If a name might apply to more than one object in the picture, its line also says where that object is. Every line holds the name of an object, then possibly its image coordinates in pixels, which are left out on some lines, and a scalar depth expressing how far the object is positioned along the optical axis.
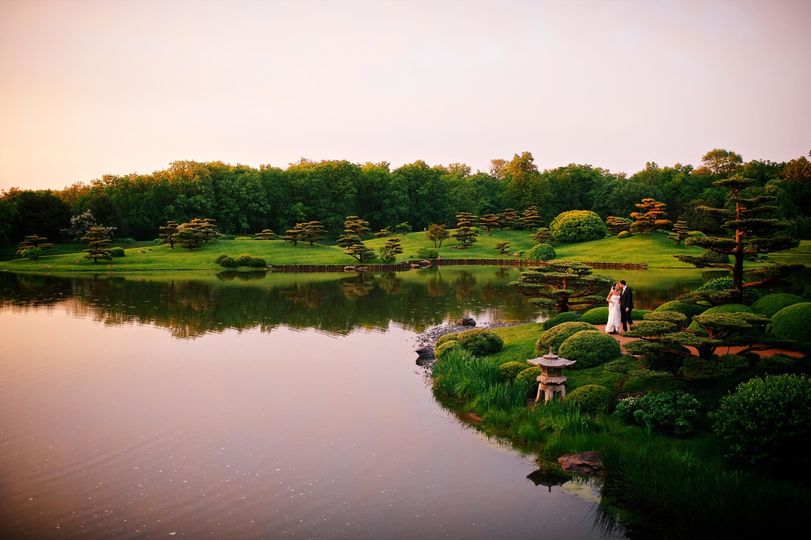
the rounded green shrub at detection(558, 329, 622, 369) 17.02
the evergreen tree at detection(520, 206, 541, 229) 86.31
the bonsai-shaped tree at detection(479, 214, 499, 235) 85.00
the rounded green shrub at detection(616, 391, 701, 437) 12.68
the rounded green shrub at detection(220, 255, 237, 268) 62.28
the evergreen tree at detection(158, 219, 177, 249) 68.81
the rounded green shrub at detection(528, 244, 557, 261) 68.36
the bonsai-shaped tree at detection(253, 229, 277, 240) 76.06
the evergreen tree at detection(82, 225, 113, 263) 62.56
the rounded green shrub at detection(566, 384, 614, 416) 14.37
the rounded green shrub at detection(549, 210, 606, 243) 77.62
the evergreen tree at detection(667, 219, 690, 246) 67.62
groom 19.97
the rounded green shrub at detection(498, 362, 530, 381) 17.52
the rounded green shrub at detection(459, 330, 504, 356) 20.53
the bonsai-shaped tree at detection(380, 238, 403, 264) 64.44
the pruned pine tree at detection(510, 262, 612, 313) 25.03
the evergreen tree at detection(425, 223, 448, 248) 75.38
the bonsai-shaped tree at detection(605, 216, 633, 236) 79.00
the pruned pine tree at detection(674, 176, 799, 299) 20.97
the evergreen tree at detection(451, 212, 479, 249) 77.38
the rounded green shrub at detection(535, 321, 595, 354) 18.70
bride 19.95
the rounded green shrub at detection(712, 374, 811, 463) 10.13
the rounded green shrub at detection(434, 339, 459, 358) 21.02
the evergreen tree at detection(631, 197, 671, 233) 72.94
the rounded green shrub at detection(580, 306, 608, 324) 22.11
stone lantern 15.20
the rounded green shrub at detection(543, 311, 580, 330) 21.69
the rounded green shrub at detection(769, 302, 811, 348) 15.32
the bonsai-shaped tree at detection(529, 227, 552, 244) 79.38
